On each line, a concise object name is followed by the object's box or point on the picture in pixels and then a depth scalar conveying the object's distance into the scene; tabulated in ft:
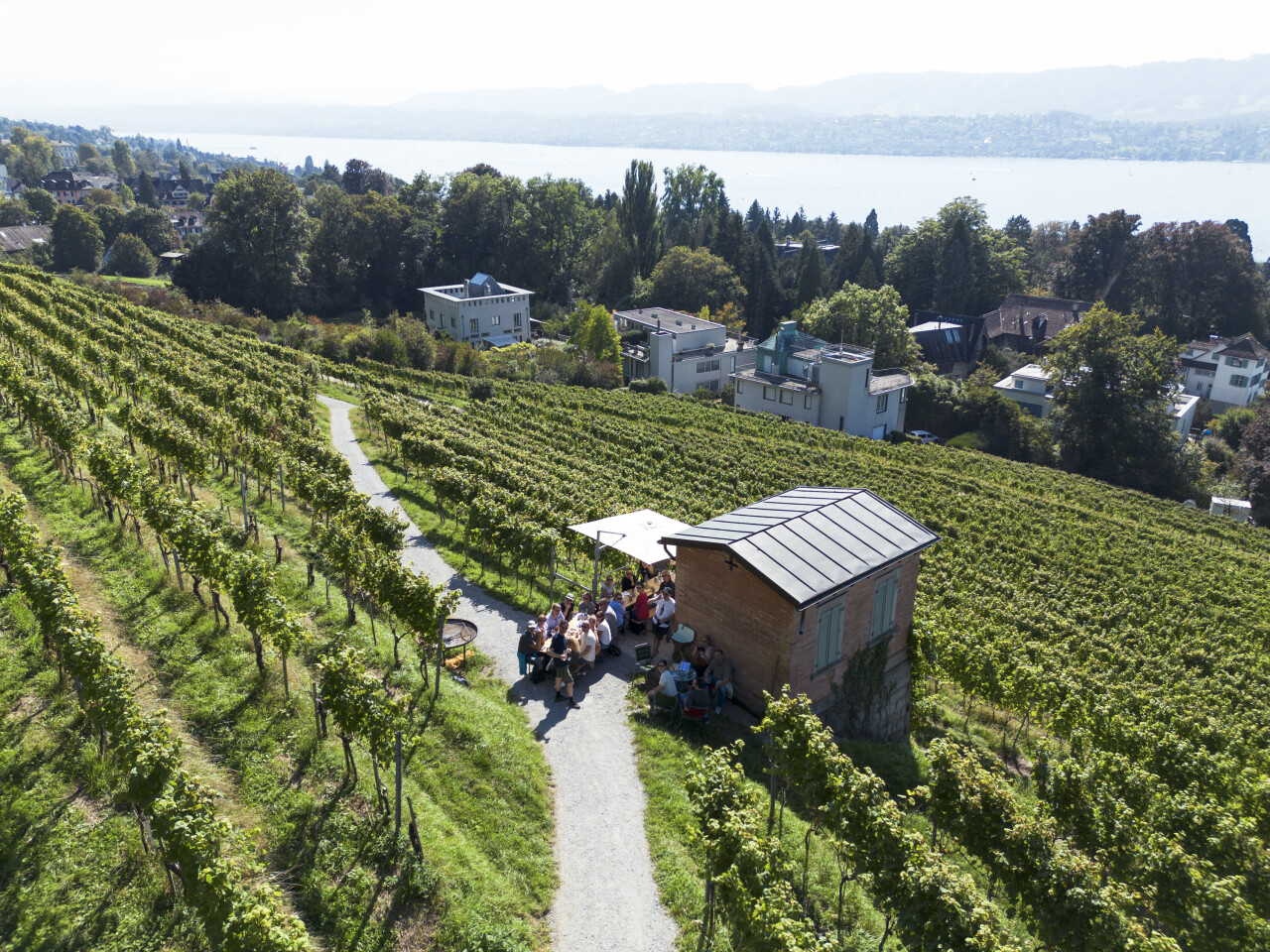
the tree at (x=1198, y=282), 295.89
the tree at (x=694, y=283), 305.32
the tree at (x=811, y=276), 307.37
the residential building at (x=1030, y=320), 299.99
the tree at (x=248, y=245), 267.18
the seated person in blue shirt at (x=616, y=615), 62.18
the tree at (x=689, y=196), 405.39
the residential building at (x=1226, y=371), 262.47
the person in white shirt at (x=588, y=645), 57.77
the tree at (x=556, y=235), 325.42
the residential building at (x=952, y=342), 294.87
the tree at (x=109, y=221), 380.17
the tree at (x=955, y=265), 328.08
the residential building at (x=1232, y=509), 188.55
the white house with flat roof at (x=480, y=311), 265.34
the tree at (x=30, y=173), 588.66
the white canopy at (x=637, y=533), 64.39
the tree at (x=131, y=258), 338.75
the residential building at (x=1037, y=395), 237.45
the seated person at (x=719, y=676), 54.70
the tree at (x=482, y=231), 313.73
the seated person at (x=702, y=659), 55.77
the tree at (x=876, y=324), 257.96
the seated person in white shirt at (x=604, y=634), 59.82
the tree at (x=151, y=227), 388.57
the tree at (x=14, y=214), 398.21
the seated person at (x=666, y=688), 52.70
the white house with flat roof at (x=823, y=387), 215.72
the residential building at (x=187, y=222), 500.74
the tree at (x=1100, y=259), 319.88
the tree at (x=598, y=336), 241.55
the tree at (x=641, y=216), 330.13
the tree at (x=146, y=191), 563.53
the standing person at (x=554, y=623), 57.36
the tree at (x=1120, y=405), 205.87
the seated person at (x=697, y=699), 52.34
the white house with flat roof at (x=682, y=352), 248.73
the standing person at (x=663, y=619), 61.67
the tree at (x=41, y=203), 417.28
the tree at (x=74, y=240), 330.95
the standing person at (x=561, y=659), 54.65
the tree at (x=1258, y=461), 196.34
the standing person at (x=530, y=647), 56.54
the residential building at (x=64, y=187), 527.40
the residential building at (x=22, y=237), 350.02
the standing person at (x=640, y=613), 63.93
